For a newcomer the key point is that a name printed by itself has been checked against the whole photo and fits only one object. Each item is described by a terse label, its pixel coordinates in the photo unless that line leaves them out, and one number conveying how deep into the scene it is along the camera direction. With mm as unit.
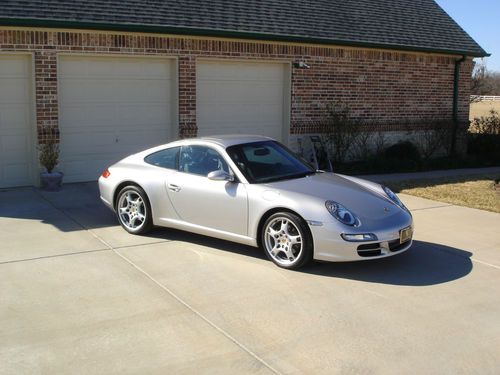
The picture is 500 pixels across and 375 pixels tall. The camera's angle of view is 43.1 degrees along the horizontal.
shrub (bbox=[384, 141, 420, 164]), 15180
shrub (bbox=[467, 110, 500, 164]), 16750
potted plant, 10664
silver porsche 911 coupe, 6320
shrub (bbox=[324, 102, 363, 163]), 14547
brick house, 10906
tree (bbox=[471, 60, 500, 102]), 38909
